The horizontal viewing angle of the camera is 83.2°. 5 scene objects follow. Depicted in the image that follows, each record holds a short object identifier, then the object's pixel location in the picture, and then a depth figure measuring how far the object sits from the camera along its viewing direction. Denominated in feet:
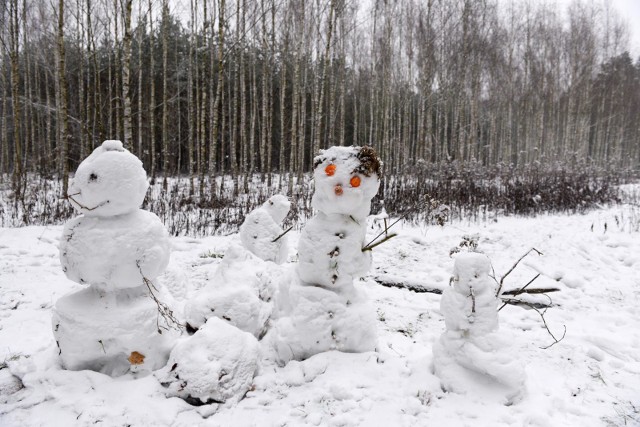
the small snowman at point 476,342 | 7.20
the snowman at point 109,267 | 7.30
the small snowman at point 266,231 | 12.30
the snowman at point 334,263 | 8.23
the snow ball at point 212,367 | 7.06
